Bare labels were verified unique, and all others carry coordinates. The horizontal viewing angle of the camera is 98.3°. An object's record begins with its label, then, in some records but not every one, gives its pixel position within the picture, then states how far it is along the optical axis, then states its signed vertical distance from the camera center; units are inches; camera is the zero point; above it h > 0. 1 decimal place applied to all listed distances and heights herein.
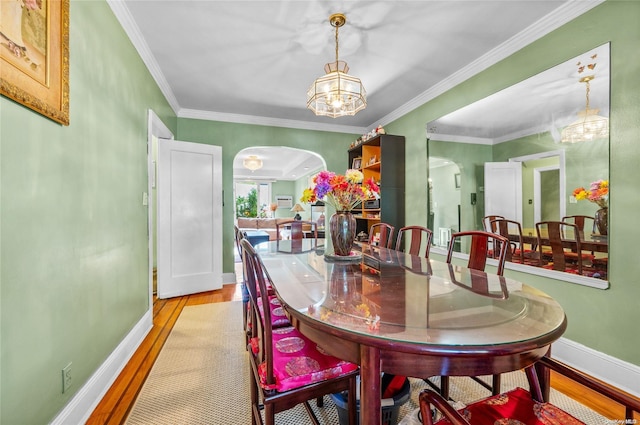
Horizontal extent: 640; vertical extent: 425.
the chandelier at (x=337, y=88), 82.9 +37.7
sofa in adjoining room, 329.7 -17.4
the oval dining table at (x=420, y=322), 30.3 -14.0
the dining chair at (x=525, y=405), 26.7 -24.6
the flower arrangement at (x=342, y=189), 73.8 +5.5
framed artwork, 40.7 +25.6
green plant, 448.4 +7.3
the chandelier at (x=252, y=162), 297.6 +51.7
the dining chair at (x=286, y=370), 41.6 -25.7
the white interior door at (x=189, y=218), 140.3 -4.6
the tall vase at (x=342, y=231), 74.2 -5.7
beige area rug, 59.8 -45.2
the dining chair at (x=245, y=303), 90.0 -31.0
